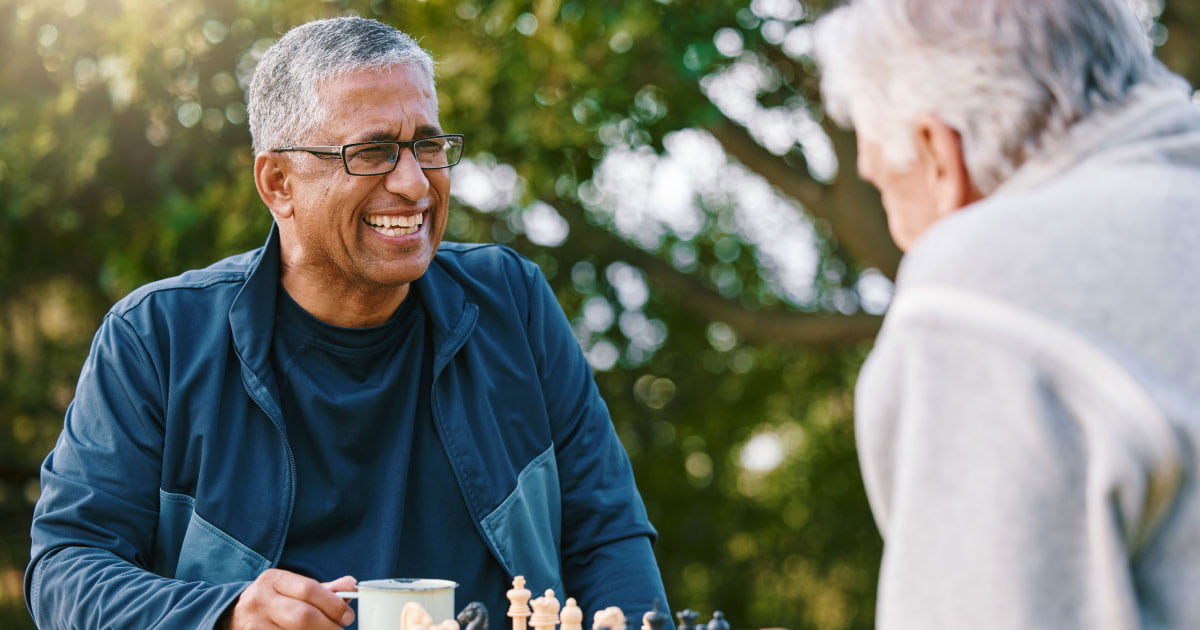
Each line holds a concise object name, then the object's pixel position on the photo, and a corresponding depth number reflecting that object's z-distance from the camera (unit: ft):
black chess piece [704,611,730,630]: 6.27
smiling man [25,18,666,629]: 7.14
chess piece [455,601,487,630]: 6.34
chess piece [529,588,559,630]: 6.49
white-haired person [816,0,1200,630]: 4.99
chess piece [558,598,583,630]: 6.49
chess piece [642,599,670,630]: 6.44
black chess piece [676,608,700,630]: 6.36
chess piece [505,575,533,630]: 6.59
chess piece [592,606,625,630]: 6.25
